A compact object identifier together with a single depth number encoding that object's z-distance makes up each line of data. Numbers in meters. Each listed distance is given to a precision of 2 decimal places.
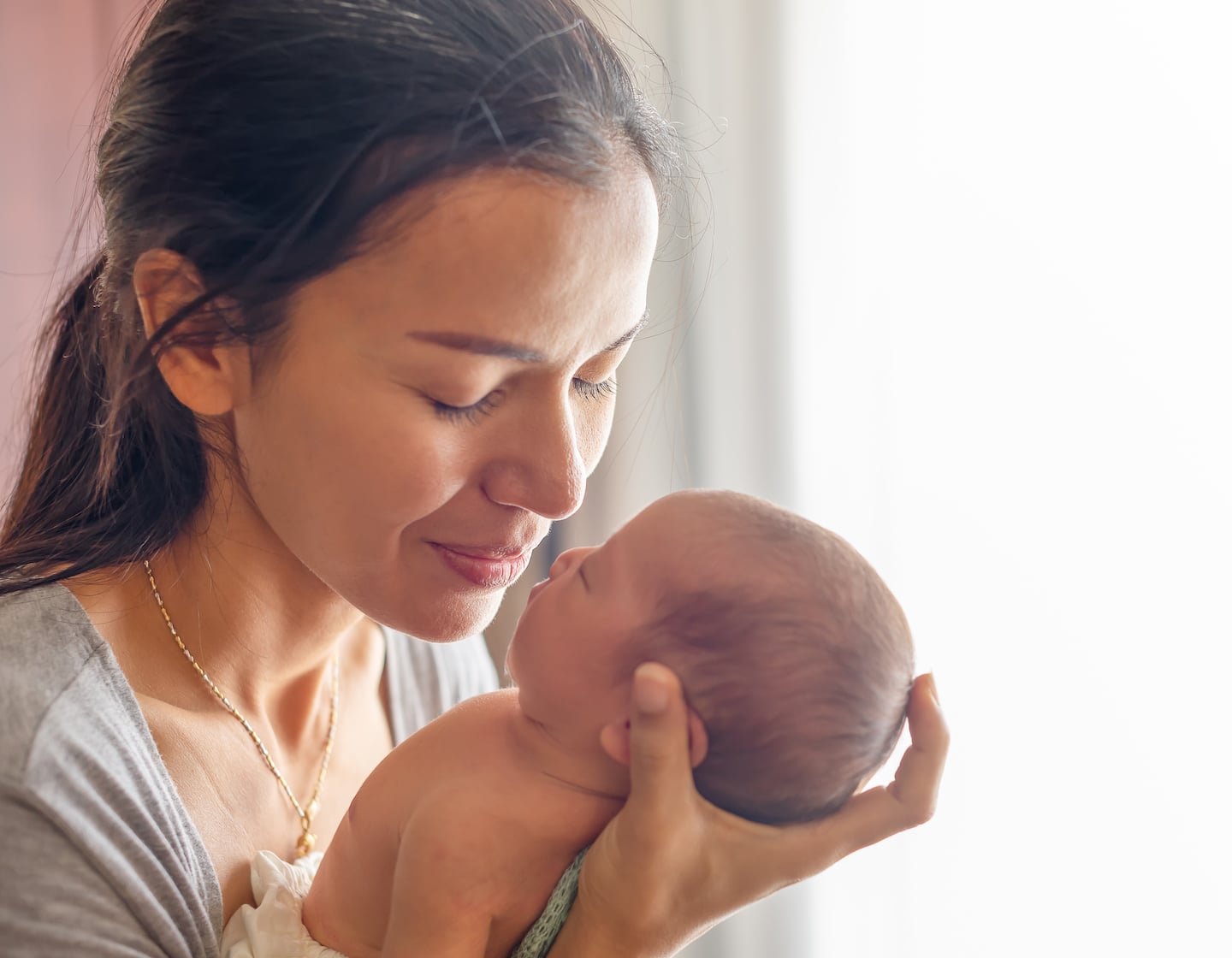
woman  0.61
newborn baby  0.61
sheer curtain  0.79
